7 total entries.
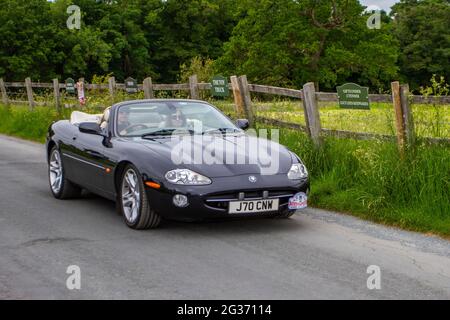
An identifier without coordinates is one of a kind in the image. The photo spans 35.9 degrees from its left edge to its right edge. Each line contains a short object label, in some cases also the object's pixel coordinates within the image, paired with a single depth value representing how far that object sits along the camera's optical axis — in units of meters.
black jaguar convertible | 6.80
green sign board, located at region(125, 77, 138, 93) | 17.92
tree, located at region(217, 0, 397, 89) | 57.50
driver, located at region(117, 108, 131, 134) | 8.09
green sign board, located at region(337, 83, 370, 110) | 9.36
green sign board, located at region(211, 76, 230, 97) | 13.38
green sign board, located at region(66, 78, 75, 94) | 20.52
